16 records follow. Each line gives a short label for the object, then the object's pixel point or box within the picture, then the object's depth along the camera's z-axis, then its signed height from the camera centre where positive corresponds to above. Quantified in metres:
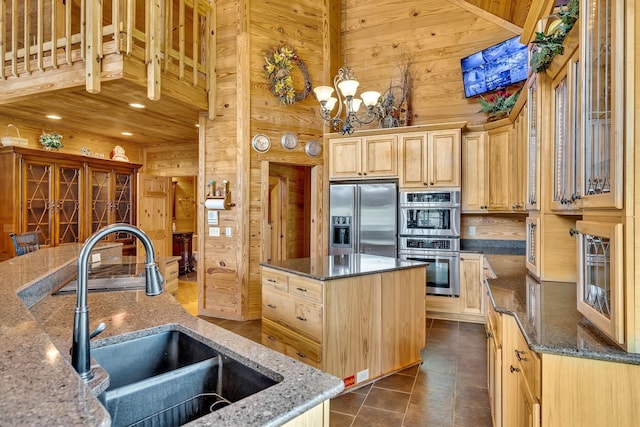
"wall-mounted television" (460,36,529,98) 4.26 +1.84
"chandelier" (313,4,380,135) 3.00 +1.04
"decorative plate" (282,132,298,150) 4.73 +0.98
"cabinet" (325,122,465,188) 4.40 +0.77
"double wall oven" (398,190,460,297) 4.34 -0.26
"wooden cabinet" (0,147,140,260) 4.44 +0.27
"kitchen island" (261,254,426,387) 2.55 -0.78
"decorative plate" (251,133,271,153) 4.52 +0.91
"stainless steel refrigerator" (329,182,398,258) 4.63 -0.06
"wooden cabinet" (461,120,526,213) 4.09 +0.52
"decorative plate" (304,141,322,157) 4.93 +0.91
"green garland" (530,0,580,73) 1.67 +0.91
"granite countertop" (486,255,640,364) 1.19 -0.45
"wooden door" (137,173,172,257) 6.14 +0.08
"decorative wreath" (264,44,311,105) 4.57 +1.83
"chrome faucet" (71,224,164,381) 0.90 -0.26
